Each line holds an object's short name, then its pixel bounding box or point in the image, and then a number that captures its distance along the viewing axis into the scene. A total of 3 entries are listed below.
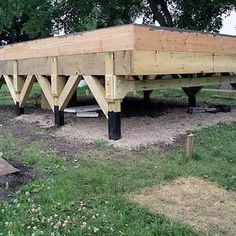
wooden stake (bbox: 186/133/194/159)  5.13
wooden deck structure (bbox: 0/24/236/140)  6.02
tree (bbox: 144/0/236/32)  15.44
